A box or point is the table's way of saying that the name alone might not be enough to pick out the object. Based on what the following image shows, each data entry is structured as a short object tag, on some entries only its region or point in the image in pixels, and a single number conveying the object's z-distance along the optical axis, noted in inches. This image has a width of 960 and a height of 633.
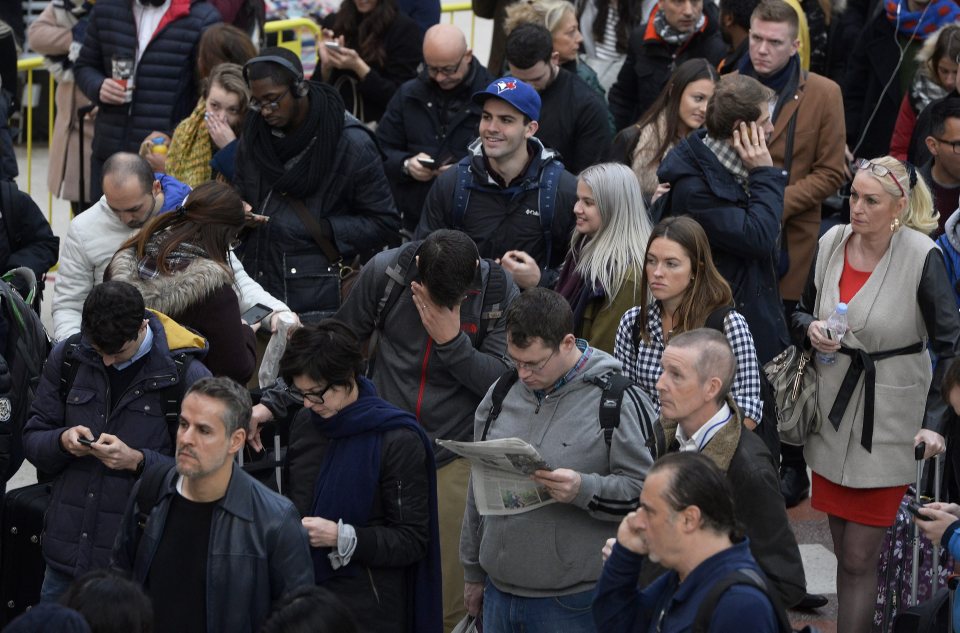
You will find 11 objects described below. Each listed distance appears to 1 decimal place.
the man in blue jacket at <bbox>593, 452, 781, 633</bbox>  280.2
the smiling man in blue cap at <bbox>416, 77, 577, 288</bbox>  516.7
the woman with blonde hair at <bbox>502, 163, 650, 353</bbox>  471.8
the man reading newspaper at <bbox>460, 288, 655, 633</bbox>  376.5
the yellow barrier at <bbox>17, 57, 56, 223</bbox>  851.5
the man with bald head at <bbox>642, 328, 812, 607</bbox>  339.6
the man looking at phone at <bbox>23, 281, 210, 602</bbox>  399.2
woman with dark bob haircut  381.1
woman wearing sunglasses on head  454.6
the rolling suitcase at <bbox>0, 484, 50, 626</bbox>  446.9
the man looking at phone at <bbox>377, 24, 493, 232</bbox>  619.5
